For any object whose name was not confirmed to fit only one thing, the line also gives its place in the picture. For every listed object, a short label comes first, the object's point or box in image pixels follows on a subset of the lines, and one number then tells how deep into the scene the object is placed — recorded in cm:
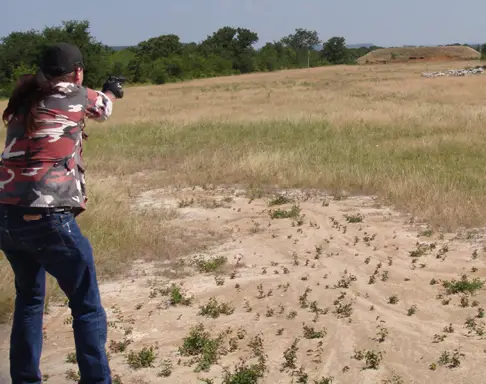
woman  274
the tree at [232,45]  7431
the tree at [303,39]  12194
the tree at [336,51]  9275
